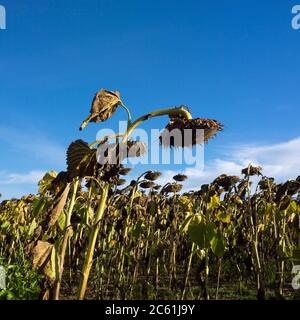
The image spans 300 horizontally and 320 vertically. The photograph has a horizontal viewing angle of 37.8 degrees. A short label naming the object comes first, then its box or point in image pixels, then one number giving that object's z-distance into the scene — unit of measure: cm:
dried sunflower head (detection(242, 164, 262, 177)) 505
